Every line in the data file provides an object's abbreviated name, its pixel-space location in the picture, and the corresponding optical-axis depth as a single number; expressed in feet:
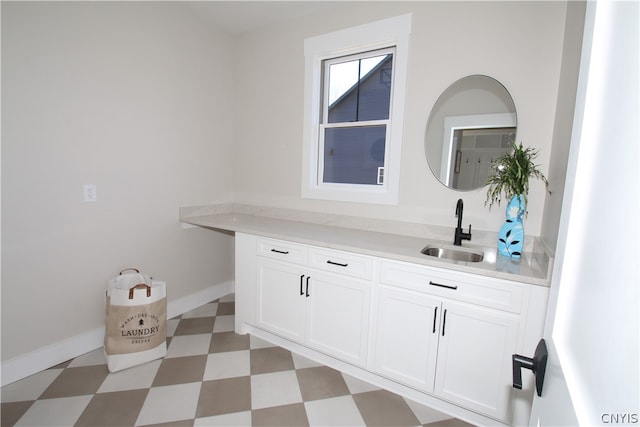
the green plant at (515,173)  5.58
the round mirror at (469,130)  6.45
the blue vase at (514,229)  5.63
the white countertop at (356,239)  4.99
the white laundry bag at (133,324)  6.33
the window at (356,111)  7.50
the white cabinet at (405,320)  4.94
